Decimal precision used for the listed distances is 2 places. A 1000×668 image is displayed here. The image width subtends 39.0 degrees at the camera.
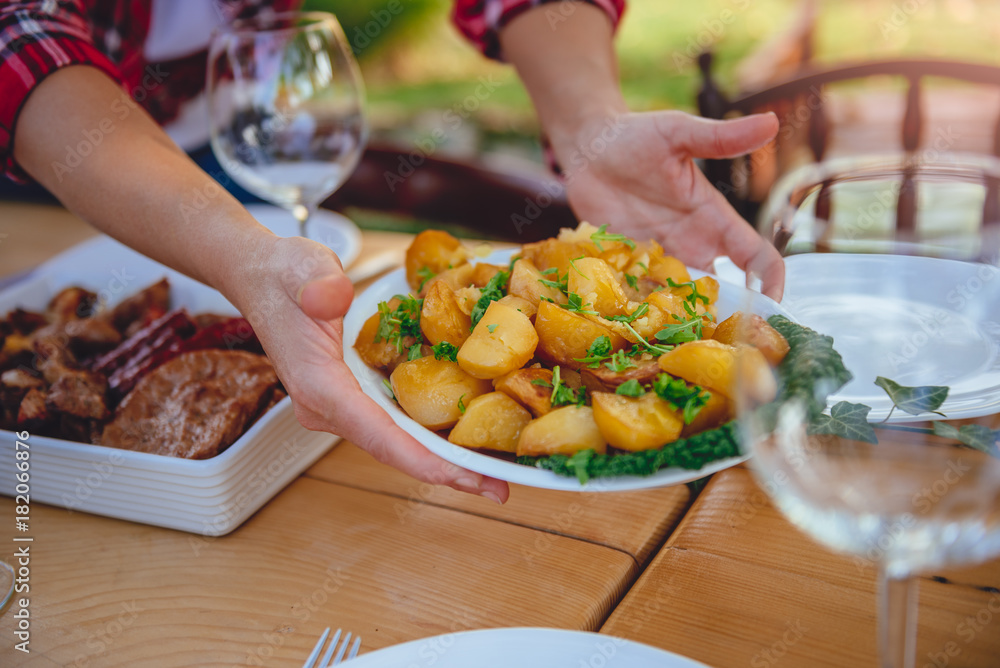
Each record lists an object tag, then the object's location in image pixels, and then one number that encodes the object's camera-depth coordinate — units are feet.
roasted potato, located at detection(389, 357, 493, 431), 2.38
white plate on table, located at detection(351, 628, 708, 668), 2.13
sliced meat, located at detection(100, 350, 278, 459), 2.58
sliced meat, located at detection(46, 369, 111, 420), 2.66
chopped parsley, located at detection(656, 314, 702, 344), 2.39
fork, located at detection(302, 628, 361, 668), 2.25
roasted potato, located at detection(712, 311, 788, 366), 1.91
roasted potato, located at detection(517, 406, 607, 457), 2.26
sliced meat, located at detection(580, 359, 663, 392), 2.31
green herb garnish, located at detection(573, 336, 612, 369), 2.36
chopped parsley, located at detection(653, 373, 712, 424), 2.25
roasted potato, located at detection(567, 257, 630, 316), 2.47
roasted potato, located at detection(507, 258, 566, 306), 2.52
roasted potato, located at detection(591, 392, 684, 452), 2.24
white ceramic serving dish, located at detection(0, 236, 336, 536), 2.49
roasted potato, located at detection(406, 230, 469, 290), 2.75
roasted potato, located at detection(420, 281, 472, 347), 2.46
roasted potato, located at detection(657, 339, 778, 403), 2.26
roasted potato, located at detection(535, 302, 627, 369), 2.39
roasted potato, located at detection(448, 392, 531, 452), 2.32
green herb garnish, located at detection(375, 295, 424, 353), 2.52
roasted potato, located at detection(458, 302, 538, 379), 2.36
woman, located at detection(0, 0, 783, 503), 2.45
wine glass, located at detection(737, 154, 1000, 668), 1.68
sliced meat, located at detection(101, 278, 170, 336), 3.05
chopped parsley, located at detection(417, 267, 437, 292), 2.71
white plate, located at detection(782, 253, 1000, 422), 2.28
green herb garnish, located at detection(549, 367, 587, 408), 2.34
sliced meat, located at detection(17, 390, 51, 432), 2.66
